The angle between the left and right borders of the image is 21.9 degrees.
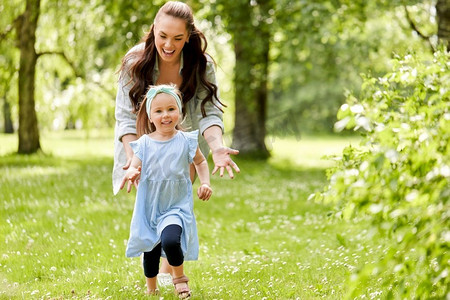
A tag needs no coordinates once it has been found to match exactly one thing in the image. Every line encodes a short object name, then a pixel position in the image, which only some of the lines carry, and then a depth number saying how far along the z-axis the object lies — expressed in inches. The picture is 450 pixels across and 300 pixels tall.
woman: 338.5
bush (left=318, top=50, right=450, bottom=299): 195.2
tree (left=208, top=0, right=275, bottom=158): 968.0
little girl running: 315.9
